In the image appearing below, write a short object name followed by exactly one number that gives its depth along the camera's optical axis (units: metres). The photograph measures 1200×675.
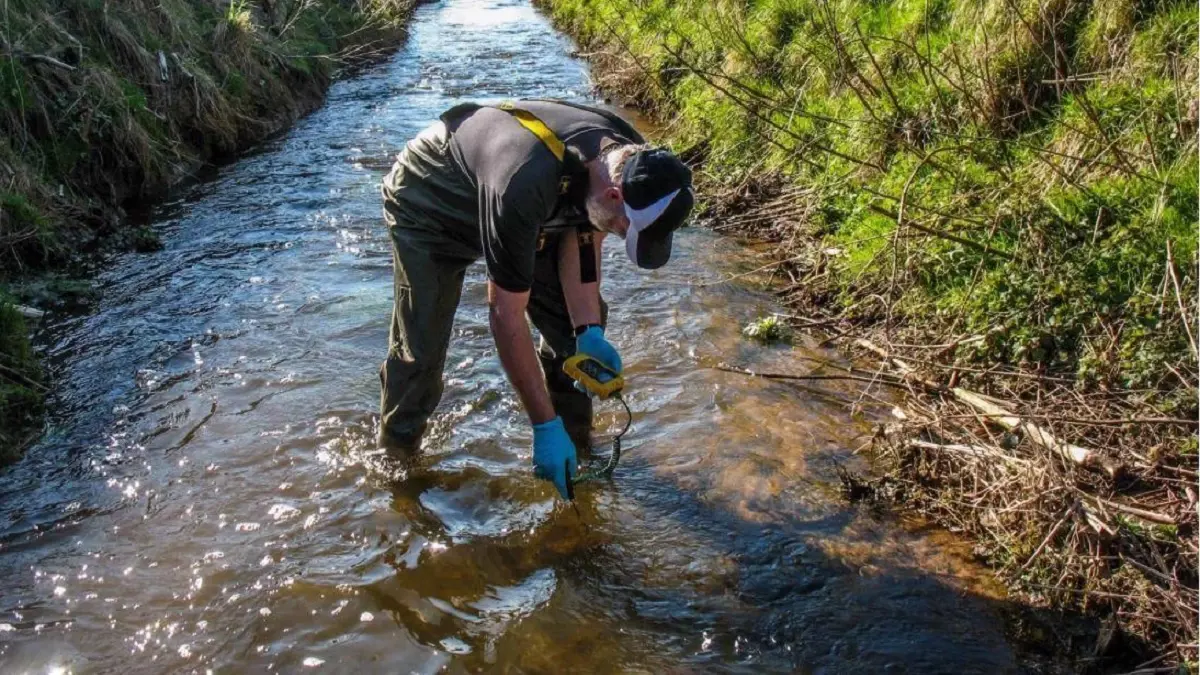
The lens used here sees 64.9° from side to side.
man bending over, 3.01
